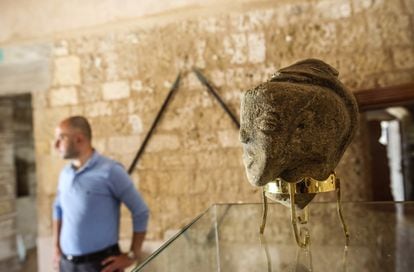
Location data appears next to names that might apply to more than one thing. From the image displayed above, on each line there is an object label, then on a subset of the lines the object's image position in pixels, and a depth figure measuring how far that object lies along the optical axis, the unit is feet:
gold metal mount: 2.16
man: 5.53
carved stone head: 1.93
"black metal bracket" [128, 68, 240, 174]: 7.14
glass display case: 2.46
